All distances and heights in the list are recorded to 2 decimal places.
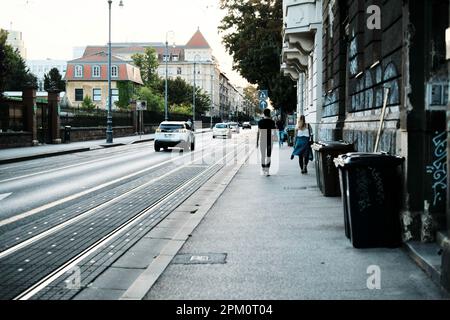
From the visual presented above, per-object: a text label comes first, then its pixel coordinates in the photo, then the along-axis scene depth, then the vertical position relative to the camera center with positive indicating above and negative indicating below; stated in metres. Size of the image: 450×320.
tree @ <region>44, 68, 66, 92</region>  127.81 +10.95
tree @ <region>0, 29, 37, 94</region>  103.17 +9.82
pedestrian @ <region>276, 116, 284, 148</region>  35.79 -0.06
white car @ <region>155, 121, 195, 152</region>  30.48 -0.35
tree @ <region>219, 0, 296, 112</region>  44.84 +6.67
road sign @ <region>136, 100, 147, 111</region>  51.18 +2.12
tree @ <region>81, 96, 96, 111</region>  84.61 +3.95
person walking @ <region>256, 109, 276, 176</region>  15.95 -0.16
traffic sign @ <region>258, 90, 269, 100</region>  29.75 +1.74
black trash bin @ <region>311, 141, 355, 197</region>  10.73 -0.64
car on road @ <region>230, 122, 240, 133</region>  78.88 +0.16
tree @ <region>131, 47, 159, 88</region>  114.75 +12.42
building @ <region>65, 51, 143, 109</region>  106.19 +9.10
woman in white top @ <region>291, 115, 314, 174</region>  15.92 -0.35
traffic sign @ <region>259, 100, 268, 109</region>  30.03 +1.29
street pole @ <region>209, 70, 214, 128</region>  149.12 +10.42
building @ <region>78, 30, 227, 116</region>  151.00 +18.02
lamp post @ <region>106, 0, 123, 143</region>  38.03 +0.09
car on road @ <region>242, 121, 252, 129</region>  106.59 +0.75
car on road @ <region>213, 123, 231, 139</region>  53.62 -0.07
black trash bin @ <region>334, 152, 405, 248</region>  6.36 -0.75
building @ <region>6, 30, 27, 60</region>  153.88 +24.03
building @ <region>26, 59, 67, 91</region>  175.38 +19.22
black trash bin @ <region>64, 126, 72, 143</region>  37.16 -0.25
